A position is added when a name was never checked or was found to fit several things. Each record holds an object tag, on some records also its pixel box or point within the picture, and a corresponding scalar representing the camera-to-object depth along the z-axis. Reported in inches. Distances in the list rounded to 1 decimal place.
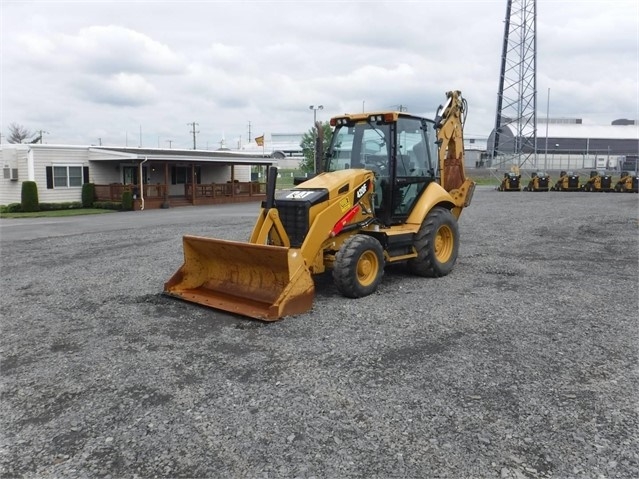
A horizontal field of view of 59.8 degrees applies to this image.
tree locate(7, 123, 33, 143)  2328.2
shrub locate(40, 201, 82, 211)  984.9
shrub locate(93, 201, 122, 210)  1007.1
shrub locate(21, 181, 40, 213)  957.8
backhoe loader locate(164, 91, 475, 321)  261.4
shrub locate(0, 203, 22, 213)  962.1
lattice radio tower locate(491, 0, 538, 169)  2047.2
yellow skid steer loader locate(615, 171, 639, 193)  1342.0
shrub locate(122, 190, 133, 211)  996.6
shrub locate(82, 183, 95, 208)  1050.1
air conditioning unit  1015.6
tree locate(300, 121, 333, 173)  1836.1
